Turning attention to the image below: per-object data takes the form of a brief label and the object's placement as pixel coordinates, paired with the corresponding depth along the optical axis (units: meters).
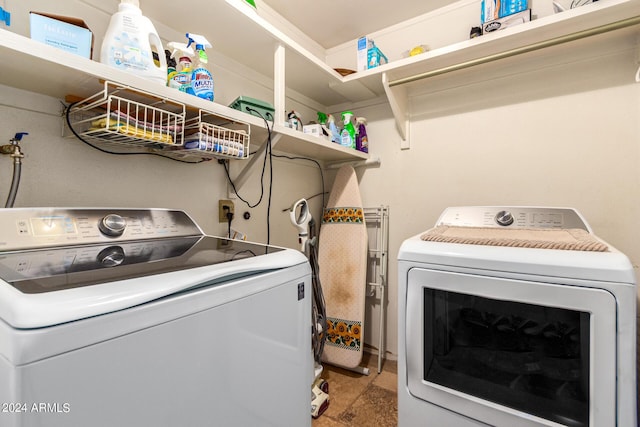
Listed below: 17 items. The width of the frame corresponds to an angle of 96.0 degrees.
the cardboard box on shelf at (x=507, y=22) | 1.47
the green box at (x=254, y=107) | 1.32
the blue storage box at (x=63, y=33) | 0.79
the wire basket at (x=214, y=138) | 1.17
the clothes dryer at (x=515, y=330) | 0.83
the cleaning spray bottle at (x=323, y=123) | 1.89
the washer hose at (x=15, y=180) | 0.93
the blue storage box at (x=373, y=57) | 1.91
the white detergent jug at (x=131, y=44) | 0.93
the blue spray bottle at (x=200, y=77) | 1.16
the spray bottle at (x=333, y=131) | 1.98
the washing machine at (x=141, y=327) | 0.44
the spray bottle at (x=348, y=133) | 2.09
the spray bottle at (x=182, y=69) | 1.12
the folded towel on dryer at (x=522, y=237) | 0.96
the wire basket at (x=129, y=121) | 0.93
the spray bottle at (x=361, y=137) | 2.25
